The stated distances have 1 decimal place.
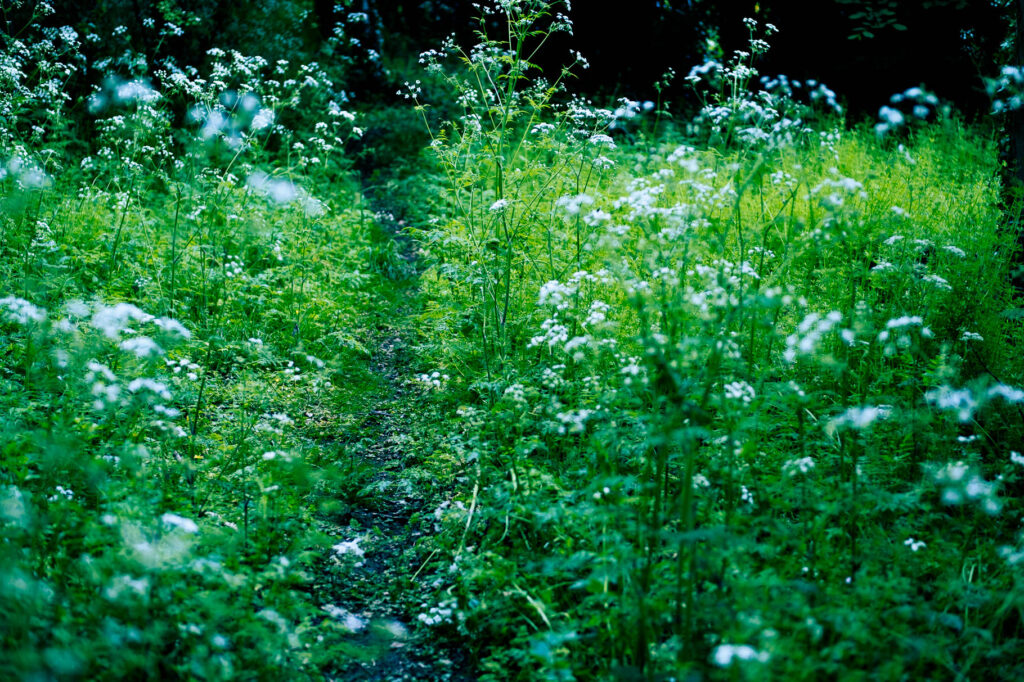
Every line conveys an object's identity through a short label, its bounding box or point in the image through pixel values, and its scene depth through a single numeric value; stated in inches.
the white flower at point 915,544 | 115.4
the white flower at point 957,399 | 110.9
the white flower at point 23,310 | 138.9
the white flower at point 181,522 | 101.2
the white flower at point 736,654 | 81.9
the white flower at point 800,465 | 115.7
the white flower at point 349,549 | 140.8
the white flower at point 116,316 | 129.2
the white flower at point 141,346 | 125.0
